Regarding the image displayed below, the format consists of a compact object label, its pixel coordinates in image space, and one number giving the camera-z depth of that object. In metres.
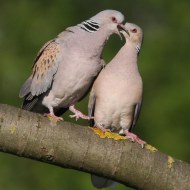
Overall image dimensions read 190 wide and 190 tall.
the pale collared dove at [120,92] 10.27
